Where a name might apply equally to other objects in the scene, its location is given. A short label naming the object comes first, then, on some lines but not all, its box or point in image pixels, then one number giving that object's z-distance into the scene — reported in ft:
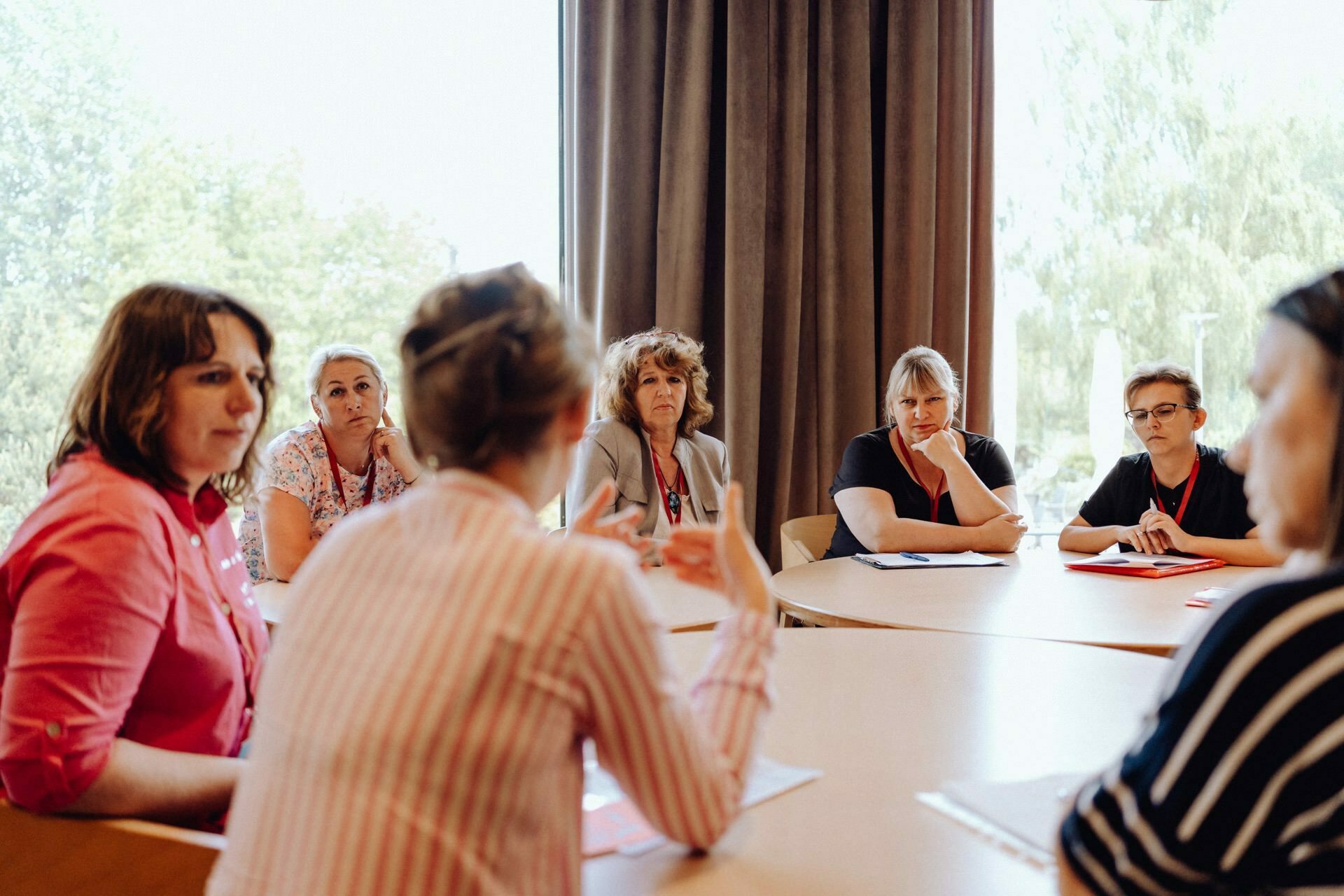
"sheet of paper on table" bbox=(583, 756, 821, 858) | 3.34
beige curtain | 12.32
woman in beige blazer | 10.36
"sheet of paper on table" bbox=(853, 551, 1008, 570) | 8.70
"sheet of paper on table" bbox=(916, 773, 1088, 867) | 3.31
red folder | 8.23
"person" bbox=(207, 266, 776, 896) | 2.41
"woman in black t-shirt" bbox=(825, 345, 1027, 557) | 9.68
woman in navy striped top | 2.35
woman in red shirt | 3.39
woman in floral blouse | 8.49
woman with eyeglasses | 9.62
